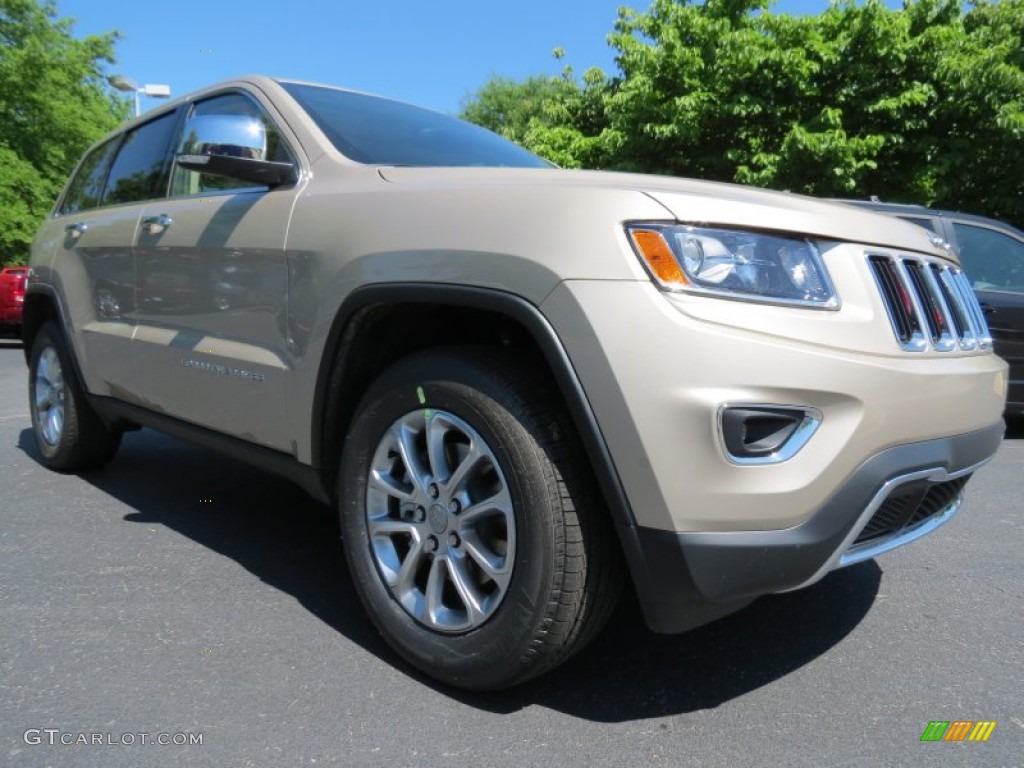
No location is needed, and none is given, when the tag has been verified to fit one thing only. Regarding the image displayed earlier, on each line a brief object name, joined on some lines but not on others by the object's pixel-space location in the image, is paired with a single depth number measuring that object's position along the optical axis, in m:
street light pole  16.42
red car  13.99
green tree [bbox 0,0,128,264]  21.47
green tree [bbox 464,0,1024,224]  12.01
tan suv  1.75
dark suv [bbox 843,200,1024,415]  5.76
